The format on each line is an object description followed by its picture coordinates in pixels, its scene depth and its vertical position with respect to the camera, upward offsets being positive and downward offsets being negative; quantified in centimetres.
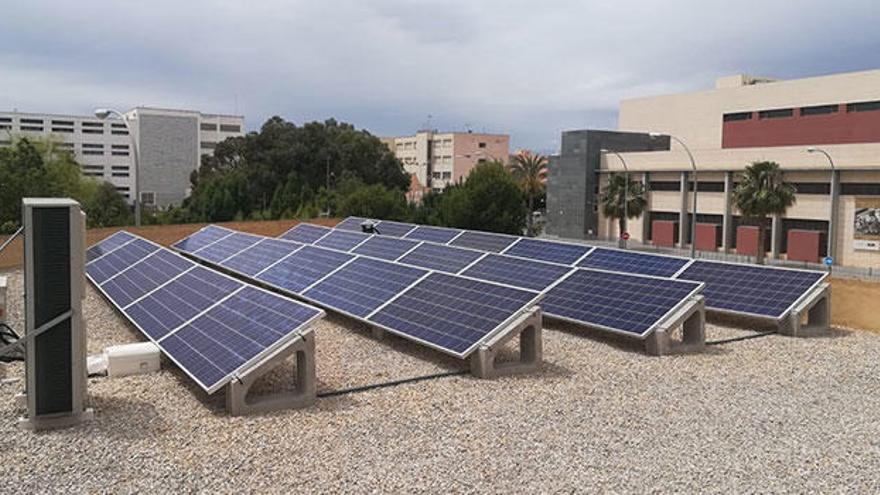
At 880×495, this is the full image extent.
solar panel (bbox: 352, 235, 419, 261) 2658 -204
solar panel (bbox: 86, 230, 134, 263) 2752 -225
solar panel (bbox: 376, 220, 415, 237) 3512 -171
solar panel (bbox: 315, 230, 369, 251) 2938 -197
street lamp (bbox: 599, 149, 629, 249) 5993 -37
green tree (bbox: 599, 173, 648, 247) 6444 -5
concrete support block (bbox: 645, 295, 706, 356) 1603 -298
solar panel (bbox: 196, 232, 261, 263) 2795 -227
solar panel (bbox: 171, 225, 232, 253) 3175 -221
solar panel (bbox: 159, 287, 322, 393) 1152 -246
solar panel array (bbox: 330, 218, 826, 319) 1959 -214
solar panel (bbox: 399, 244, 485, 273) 2325 -210
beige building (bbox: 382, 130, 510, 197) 12938 +753
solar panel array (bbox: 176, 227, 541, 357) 1444 -237
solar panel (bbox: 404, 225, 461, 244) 3146 -176
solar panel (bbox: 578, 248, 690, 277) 2231 -201
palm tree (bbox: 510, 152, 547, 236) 8075 +269
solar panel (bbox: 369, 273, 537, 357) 1420 -243
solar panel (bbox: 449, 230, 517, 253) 2845 -184
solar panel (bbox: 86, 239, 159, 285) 2256 -236
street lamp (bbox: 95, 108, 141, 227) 2618 +68
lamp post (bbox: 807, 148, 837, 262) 5043 -131
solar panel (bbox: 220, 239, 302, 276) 2398 -226
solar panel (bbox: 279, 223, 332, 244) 3309 -194
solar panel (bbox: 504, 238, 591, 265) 2494 -191
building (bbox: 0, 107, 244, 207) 12286 +735
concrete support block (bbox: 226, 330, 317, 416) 1118 -306
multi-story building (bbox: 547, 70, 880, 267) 5041 +310
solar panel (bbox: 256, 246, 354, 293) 2043 -225
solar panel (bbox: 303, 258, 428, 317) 1736 -233
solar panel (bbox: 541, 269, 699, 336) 1658 -245
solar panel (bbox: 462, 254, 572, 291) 2006 -217
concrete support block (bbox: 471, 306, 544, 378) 1372 -298
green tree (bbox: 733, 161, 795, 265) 4902 +51
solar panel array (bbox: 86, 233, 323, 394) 1169 -242
